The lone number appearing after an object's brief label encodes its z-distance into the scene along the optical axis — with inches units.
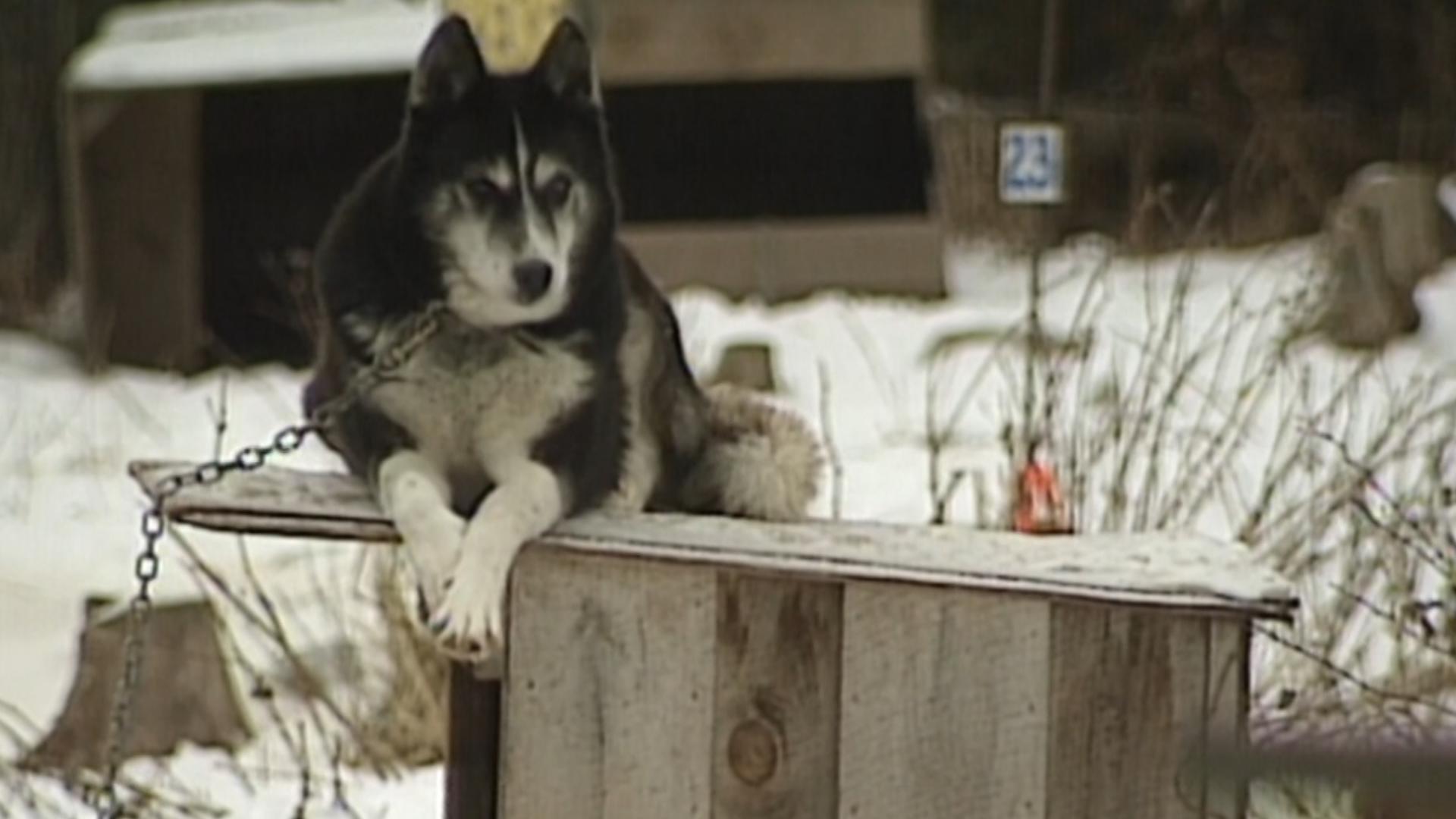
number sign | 687.7
